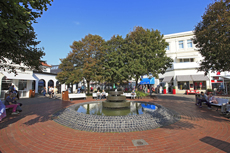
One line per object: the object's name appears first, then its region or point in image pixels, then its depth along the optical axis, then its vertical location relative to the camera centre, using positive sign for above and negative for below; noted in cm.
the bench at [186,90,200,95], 2525 -164
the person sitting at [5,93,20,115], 817 -116
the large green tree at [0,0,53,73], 386 +218
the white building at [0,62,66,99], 1839 +65
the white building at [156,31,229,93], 2641 +278
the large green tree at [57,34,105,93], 1814 +369
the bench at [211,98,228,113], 917 -144
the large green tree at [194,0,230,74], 850 +380
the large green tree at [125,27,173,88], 1875 +482
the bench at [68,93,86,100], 1569 -151
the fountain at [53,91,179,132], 557 -183
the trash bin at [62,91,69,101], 1598 -153
